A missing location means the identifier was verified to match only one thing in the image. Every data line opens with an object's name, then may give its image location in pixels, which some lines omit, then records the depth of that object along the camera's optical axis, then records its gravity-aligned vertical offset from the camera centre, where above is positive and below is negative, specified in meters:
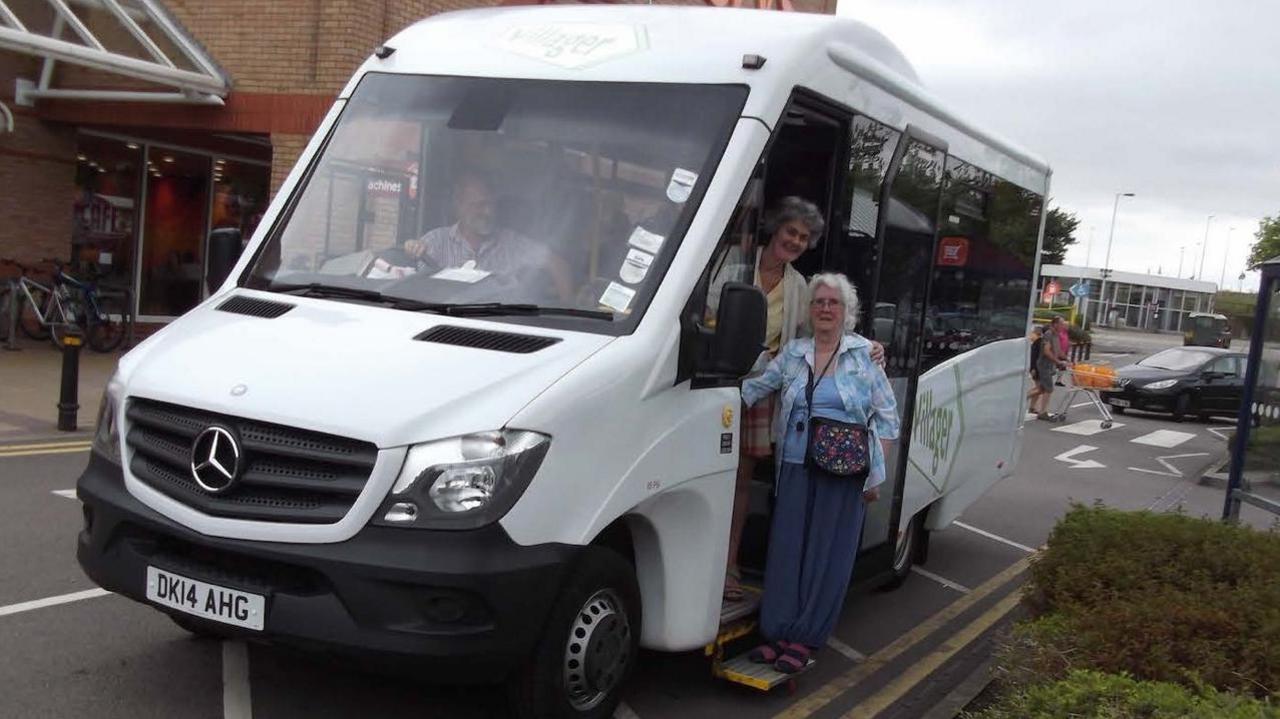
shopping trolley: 21.56 -1.70
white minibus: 3.67 -0.43
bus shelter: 7.91 -0.75
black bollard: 10.43 -1.76
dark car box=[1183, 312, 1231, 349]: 52.41 -1.21
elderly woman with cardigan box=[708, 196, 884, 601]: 5.21 -0.16
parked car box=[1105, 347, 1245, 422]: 24.05 -1.75
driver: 4.49 -0.05
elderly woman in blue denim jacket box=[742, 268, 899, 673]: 5.15 -0.98
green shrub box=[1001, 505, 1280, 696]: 4.23 -1.21
